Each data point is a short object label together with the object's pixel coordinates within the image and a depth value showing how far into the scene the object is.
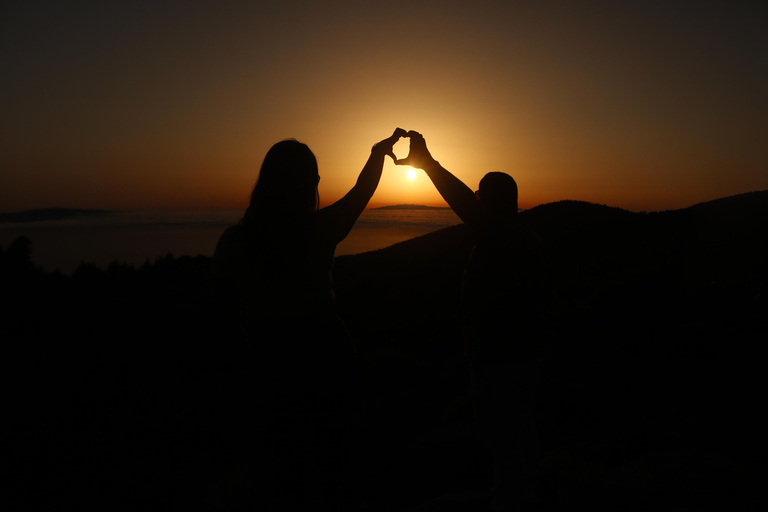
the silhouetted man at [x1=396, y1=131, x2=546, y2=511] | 2.72
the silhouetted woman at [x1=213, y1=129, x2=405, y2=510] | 1.88
